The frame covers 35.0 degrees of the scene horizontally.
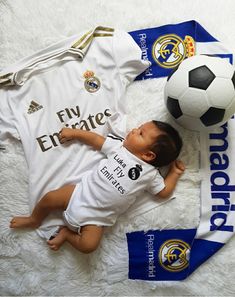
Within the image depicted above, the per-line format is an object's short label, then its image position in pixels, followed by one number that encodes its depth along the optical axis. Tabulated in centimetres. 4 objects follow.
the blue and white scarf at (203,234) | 115
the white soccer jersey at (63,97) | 114
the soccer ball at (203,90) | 99
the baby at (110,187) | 108
